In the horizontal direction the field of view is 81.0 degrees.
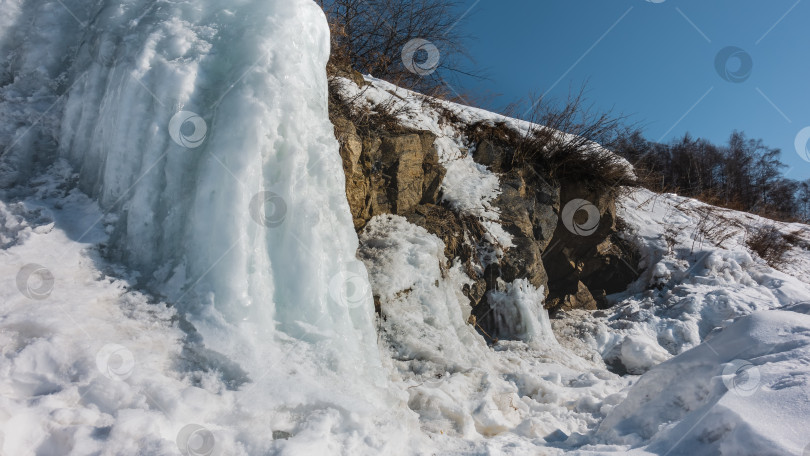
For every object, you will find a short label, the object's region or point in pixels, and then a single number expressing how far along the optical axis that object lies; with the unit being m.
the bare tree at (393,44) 6.30
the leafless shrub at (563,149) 5.21
